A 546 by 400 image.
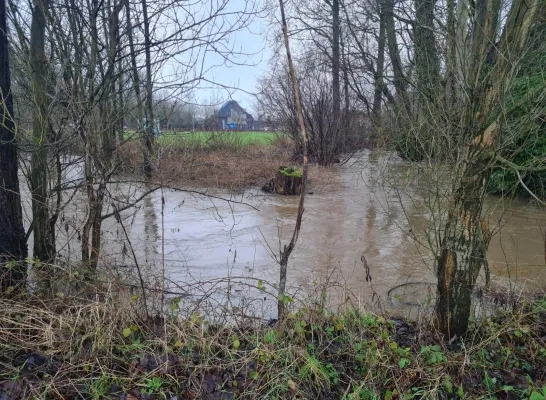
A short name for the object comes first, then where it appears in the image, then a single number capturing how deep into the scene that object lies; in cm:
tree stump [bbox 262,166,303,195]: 1319
